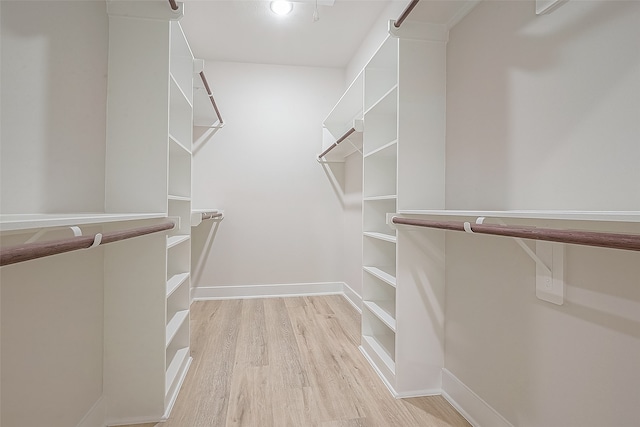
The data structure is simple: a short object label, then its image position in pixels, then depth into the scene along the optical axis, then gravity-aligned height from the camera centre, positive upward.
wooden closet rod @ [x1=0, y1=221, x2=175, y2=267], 0.60 -0.07
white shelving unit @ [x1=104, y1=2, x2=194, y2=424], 1.48 +0.10
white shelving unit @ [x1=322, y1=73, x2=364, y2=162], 2.38 +0.93
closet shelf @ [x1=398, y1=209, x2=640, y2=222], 0.67 +0.01
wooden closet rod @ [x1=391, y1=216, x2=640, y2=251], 0.63 -0.04
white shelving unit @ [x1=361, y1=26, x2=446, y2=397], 1.70 +0.10
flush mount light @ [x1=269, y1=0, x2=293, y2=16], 2.44 +1.59
